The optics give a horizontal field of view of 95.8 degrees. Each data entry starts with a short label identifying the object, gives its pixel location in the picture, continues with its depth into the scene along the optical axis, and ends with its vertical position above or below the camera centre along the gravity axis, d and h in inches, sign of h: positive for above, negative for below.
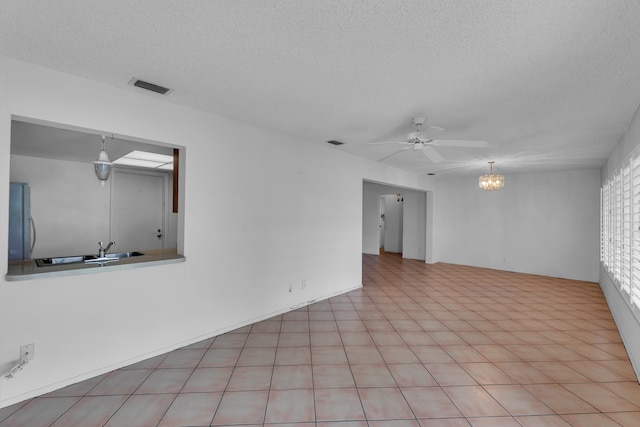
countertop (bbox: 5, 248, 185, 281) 83.7 -18.1
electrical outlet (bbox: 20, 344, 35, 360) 81.7 -39.7
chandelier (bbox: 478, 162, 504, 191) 210.2 +26.0
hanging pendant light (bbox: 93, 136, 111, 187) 102.2 +16.2
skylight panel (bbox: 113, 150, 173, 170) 181.9 +36.4
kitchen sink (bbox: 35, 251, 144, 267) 102.4 -18.5
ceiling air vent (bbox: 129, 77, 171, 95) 95.2 +43.1
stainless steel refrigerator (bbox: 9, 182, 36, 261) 165.8 -6.0
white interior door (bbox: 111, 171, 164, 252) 235.5 +1.1
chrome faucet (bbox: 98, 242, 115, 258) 119.2 -17.0
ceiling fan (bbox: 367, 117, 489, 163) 117.1 +30.9
